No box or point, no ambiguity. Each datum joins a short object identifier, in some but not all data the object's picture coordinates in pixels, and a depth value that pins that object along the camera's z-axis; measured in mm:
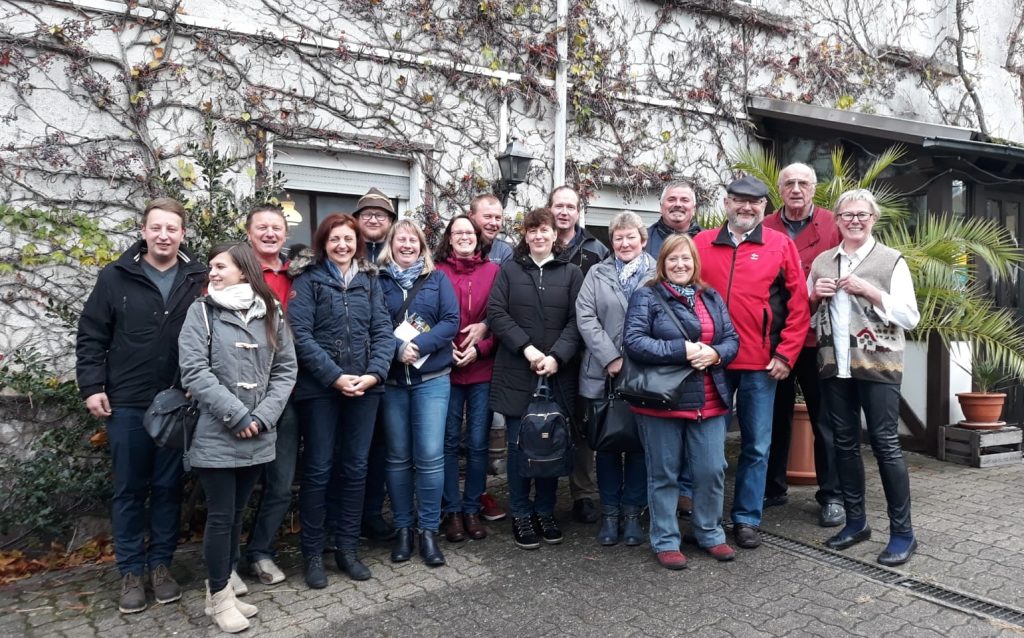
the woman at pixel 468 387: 4605
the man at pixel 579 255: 4961
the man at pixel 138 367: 3758
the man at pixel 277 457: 3982
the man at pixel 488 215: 4949
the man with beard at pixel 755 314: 4367
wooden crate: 6434
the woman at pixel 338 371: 3930
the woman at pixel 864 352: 4102
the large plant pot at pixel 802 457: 5773
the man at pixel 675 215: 4844
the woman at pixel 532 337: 4441
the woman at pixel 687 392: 4055
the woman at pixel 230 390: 3436
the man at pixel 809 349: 4906
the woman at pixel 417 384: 4273
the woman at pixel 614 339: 4383
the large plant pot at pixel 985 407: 6586
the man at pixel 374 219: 4527
